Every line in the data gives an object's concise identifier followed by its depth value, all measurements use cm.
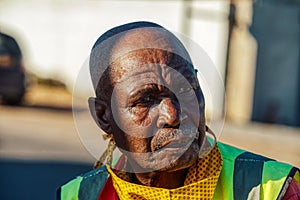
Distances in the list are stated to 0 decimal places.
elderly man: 142
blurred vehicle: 1478
